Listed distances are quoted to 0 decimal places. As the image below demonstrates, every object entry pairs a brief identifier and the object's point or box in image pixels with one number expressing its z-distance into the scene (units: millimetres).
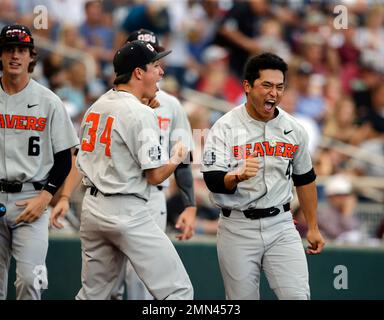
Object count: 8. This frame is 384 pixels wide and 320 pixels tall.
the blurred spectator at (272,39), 11648
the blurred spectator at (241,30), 11594
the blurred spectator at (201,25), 11594
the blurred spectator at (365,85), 11477
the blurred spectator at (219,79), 11180
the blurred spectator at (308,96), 11125
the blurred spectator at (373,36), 12047
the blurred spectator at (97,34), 11086
